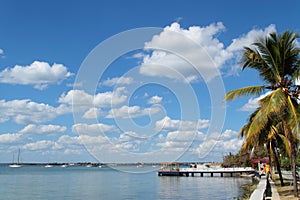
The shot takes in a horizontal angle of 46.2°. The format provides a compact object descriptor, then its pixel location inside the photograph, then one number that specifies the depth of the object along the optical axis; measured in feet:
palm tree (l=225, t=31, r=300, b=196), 48.03
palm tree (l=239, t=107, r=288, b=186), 71.09
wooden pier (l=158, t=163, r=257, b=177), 200.19
